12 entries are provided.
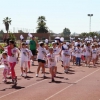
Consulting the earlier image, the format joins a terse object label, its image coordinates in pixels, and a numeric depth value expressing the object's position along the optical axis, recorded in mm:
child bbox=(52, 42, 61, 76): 18750
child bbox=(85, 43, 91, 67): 22016
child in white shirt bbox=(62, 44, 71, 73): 18089
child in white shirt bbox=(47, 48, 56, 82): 14555
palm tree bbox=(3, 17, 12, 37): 83212
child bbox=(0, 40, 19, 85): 13219
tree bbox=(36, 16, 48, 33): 80000
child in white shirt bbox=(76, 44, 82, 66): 22734
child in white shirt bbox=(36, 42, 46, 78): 15781
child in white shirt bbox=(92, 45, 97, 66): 22795
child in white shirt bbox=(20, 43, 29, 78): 15852
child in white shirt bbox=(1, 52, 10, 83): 14155
